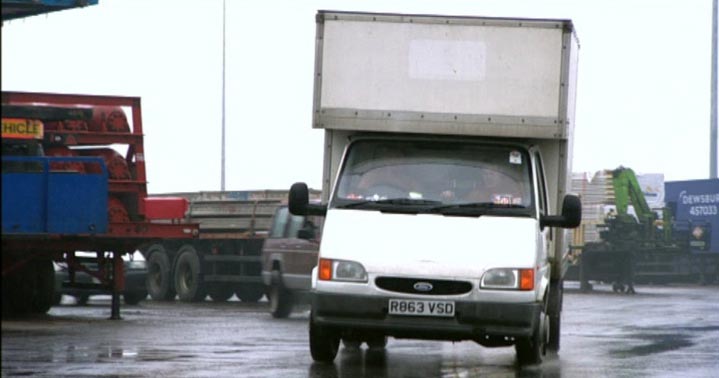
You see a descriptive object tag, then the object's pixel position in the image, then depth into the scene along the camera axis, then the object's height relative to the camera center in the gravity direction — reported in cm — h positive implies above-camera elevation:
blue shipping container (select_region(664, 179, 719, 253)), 4959 -98
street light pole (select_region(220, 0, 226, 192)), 5350 +207
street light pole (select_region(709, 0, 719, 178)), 4650 +215
